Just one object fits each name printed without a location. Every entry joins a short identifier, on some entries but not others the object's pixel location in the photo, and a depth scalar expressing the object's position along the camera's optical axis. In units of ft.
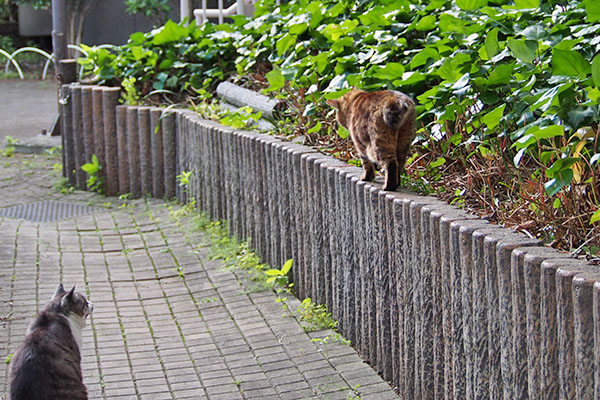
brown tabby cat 14.79
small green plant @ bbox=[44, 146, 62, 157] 35.60
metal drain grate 26.89
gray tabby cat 12.00
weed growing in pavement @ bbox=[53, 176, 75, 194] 30.40
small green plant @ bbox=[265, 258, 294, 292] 19.62
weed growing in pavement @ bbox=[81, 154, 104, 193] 29.78
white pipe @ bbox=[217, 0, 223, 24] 36.86
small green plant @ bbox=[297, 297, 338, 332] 17.59
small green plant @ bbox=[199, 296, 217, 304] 19.51
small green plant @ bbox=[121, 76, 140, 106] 29.95
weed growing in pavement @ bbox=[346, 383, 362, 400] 14.30
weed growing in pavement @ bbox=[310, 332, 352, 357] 16.60
